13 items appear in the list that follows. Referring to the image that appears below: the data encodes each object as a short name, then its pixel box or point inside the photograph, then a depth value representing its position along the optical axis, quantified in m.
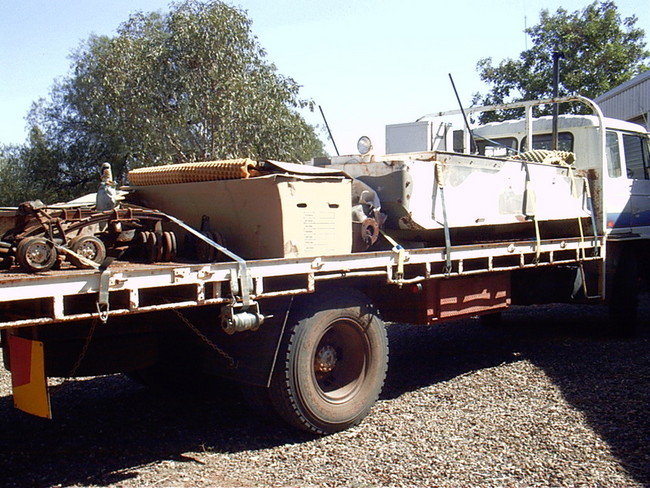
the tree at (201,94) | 14.03
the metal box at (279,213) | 4.55
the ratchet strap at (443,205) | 5.59
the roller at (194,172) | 4.76
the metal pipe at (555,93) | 7.88
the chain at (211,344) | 4.40
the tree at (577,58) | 24.06
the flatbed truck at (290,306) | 3.83
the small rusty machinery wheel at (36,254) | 3.72
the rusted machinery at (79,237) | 3.83
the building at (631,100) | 14.30
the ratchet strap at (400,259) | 5.14
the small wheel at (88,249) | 4.04
